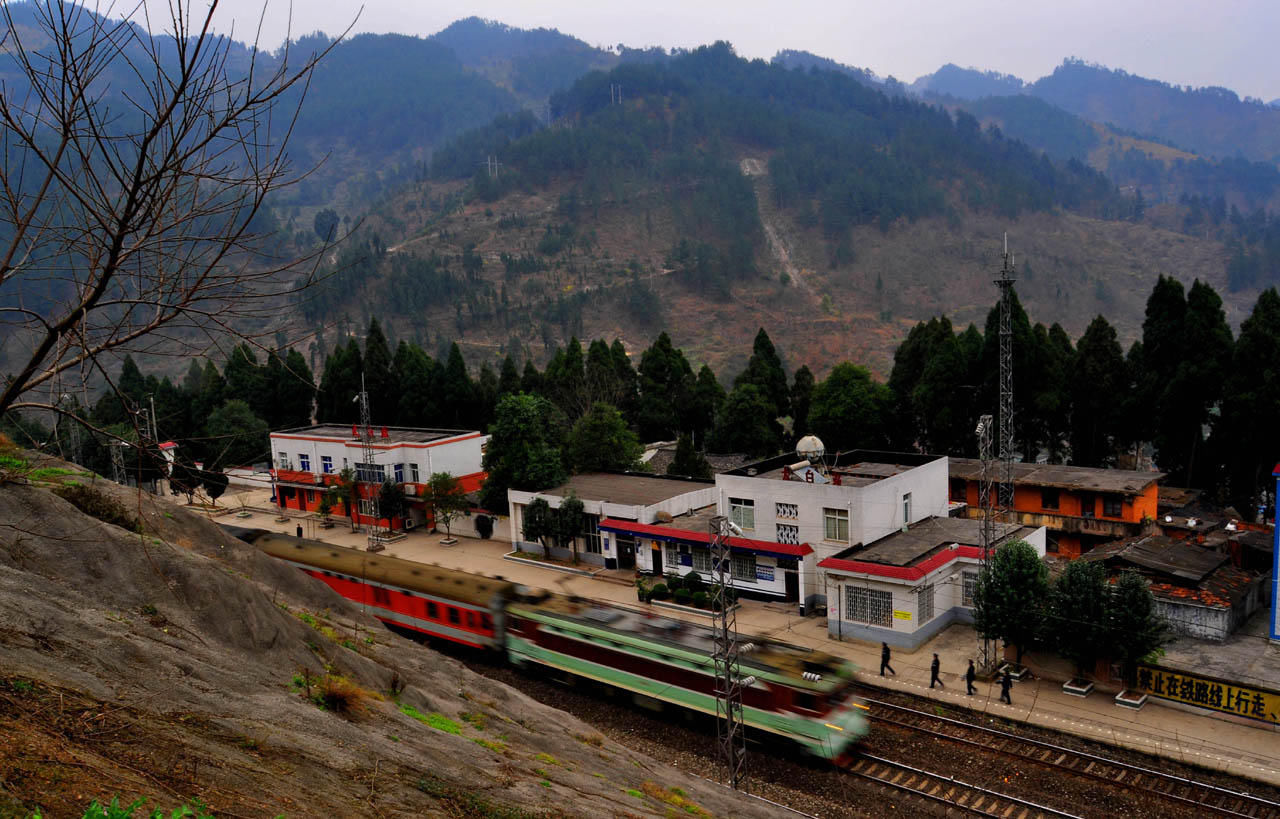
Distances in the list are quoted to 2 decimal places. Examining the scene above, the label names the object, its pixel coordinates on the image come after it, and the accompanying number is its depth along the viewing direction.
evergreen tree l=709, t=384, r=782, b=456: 48.97
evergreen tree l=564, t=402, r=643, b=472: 42.09
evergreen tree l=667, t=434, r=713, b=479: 42.16
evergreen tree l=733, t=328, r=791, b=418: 51.94
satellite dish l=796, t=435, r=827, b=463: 33.38
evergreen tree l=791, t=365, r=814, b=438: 51.19
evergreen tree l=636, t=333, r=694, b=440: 54.59
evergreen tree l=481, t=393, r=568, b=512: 37.84
